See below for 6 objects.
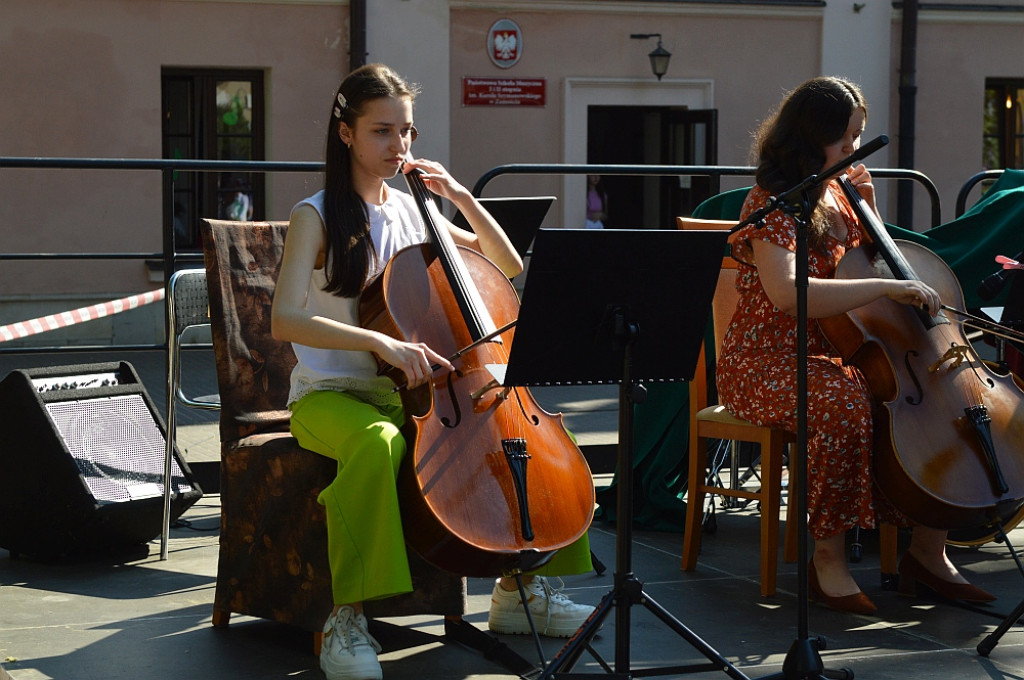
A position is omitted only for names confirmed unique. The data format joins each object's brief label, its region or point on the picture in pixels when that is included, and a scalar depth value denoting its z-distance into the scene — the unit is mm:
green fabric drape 4965
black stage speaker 4383
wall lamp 12758
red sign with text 12453
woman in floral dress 3746
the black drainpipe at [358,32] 11969
